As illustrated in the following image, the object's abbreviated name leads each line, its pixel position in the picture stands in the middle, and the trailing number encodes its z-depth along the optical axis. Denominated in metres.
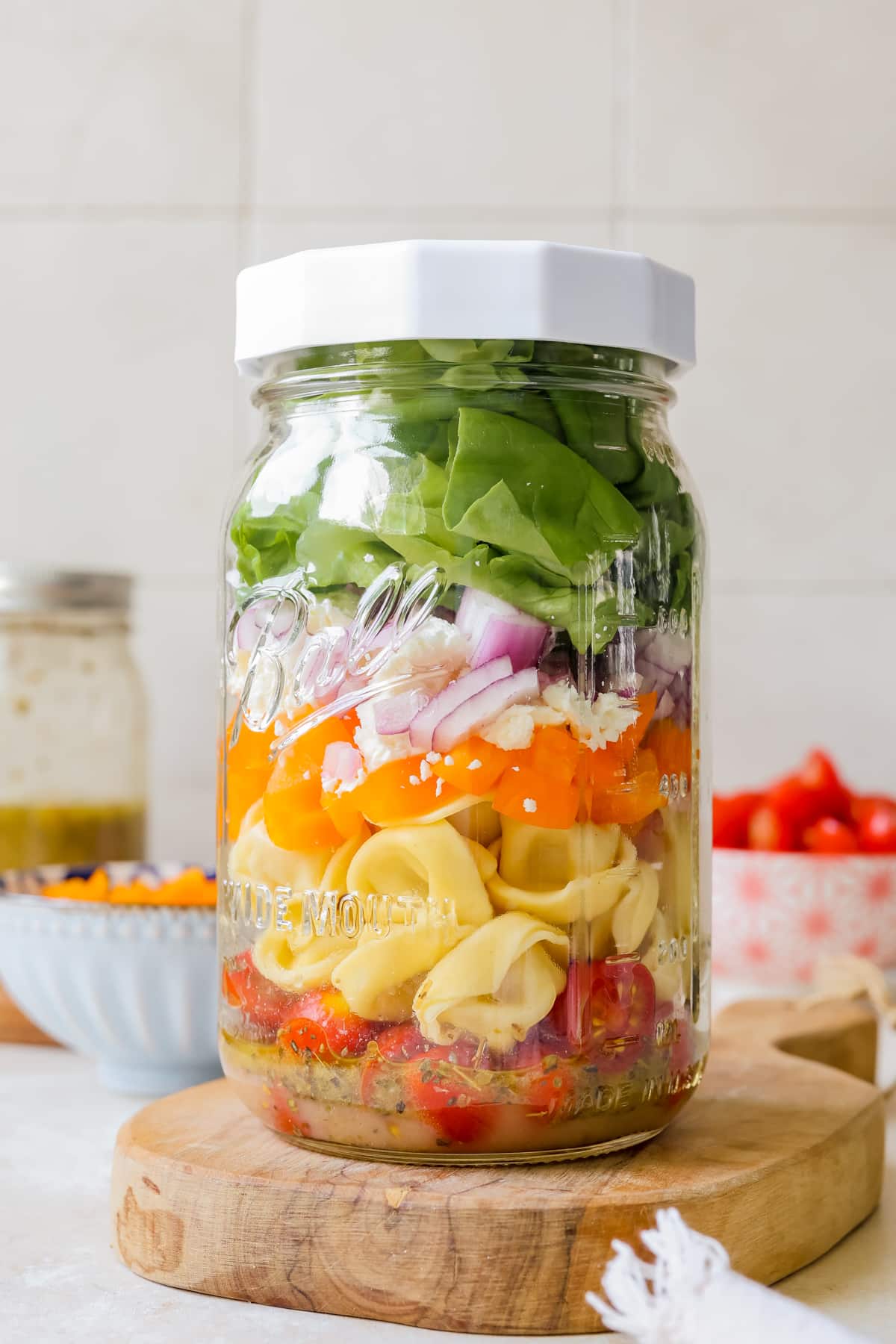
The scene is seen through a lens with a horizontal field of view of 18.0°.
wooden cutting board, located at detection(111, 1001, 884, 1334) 0.51
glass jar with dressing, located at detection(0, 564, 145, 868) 0.84
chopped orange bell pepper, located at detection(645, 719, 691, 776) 0.53
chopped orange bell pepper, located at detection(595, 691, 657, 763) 0.52
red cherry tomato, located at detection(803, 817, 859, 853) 0.88
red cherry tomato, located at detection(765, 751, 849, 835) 0.90
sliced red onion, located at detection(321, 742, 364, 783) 0.52
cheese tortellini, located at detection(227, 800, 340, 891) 0.53
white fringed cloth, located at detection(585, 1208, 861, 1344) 0.47
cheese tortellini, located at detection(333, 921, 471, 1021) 0.51
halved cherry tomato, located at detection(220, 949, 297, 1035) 0.53
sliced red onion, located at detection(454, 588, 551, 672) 0.51
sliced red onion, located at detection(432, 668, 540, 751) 0.51
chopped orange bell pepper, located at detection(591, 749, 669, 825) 0.52
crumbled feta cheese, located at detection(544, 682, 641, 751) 0.51
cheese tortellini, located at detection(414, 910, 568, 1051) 0.51
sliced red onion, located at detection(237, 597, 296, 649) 0.53
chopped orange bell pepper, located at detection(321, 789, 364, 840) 0.52
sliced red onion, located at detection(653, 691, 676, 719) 0.54
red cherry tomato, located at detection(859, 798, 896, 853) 0.89
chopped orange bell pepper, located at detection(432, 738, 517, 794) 0.51
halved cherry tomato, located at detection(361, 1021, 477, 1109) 0.51
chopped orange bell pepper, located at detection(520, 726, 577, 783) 0.51
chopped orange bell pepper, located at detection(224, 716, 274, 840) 0.53
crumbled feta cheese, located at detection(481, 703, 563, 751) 0.51
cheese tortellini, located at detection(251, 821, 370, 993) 0.52
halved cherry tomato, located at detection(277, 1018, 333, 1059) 0.52
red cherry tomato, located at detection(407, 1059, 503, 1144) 0.51
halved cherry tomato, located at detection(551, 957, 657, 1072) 0.52
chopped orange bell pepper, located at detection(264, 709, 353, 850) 0.52
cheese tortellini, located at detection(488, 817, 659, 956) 0.51
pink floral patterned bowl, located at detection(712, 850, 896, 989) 0.81
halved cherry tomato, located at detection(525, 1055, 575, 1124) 0.52
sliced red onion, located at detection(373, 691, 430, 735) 0.51
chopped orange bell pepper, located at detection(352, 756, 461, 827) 0.51
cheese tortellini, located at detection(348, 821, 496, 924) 0.51
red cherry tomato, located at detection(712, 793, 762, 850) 0.91
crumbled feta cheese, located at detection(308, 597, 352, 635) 0.52
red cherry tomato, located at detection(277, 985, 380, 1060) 0.52
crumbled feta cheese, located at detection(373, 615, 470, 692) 0.51
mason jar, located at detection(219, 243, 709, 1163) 0.51
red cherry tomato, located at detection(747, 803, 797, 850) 0.88
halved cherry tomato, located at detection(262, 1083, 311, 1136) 0.53
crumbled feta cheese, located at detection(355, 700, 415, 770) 0.51
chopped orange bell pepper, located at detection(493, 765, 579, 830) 0.51
